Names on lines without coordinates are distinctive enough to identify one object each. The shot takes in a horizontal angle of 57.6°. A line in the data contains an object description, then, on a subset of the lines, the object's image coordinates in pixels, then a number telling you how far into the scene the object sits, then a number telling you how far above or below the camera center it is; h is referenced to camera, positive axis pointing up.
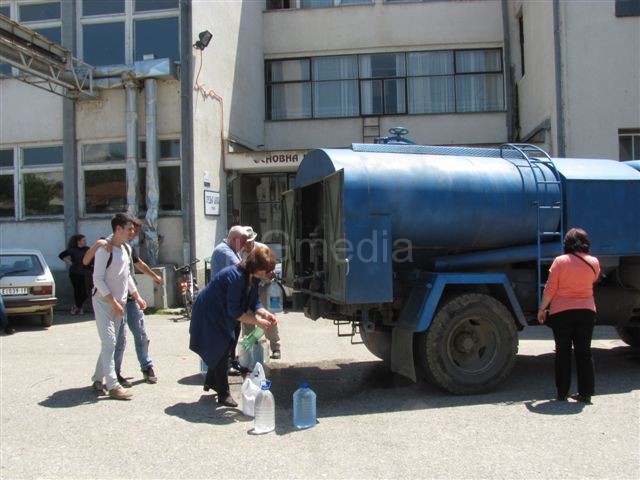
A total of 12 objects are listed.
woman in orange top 5.70 -0.70
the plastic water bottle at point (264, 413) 4.96 -1.46
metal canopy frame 10.81 +3.77
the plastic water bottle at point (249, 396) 5.31 -1.41
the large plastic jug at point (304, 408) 5.05 -1.46
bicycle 11.97 -0.88
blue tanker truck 5.81 -0.06
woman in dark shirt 12.56 -0.55
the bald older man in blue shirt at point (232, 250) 6.45 -0.07
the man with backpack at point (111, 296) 5.90 -0.51
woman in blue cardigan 5.44 -0.66
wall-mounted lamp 12.86 +4.53
